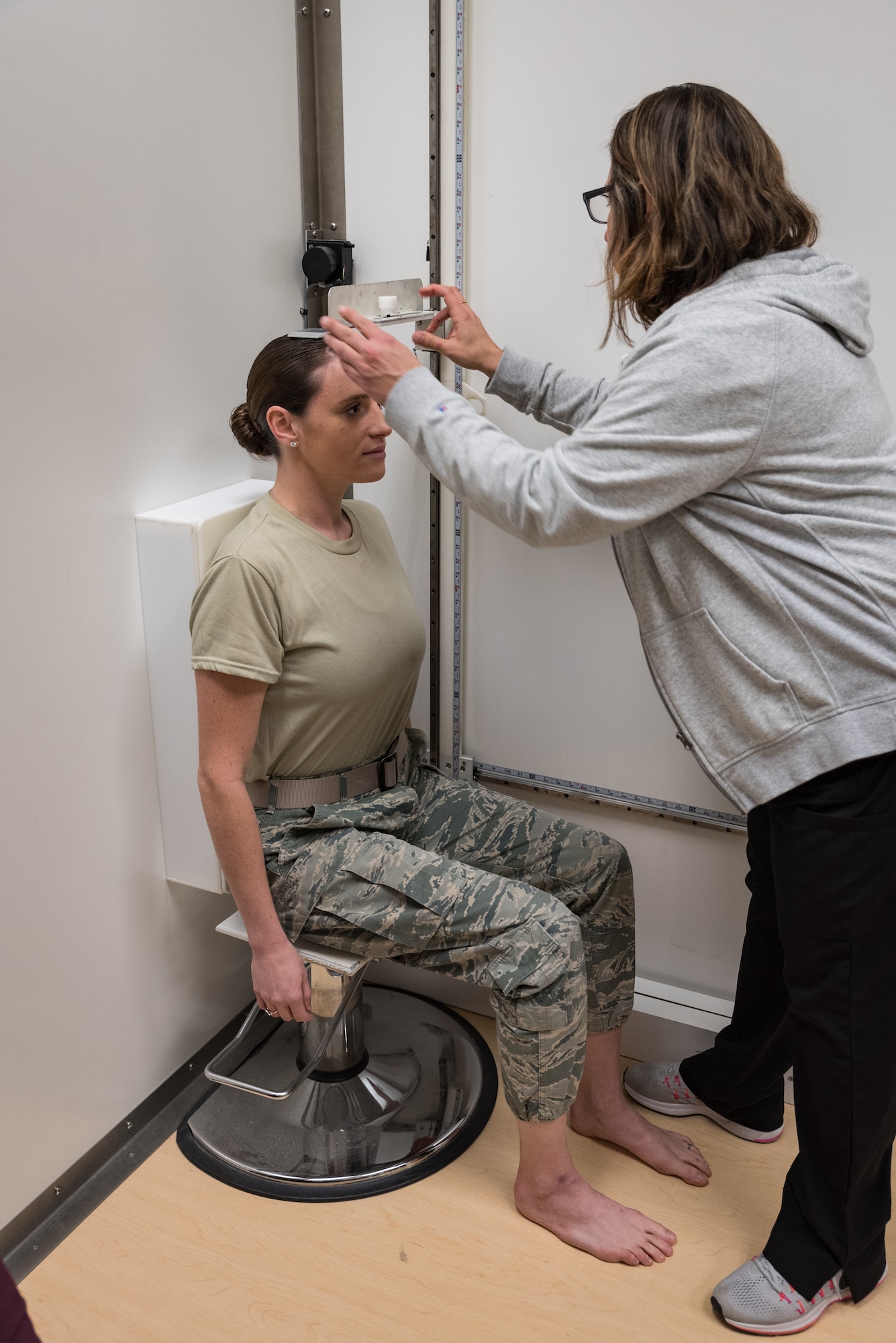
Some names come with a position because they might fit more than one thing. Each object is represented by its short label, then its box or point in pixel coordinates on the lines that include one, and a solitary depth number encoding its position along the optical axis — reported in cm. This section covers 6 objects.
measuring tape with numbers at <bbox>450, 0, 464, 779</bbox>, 180
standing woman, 118
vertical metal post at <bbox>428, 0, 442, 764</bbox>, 183
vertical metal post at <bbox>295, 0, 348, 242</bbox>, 195
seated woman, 151
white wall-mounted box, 168
